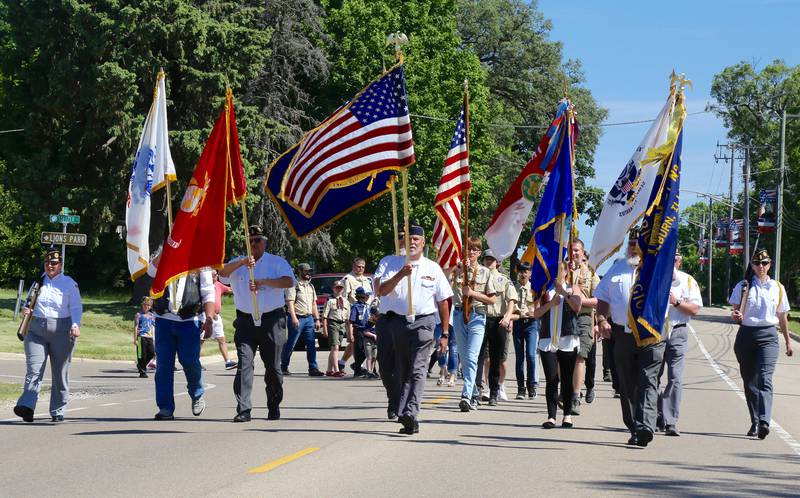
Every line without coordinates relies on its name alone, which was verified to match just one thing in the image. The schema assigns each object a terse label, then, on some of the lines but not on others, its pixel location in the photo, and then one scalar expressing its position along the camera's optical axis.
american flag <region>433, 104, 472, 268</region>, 16.55
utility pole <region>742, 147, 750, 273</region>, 68.97
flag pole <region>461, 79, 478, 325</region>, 14.48
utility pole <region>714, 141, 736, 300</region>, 88.41
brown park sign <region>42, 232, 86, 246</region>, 25.66
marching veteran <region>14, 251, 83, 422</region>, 13.05
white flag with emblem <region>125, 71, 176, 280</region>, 13.97
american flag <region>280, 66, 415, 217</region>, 12.94
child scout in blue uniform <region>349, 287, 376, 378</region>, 21.08
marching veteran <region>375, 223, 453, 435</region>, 12.00
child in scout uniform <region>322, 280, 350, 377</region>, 21.86
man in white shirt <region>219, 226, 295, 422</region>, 12.80
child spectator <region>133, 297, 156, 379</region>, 21.44
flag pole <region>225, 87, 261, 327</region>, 12.77
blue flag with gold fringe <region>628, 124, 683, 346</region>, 11.58
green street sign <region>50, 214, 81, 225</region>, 26.09
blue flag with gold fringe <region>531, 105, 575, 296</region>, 13.77
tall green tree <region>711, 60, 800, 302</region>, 90.62
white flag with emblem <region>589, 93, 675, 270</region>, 14.20
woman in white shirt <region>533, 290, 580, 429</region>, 13.33
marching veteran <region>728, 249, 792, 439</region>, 13.06
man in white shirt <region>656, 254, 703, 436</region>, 12.76
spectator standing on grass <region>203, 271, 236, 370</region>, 21.66
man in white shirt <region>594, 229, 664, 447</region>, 11.50
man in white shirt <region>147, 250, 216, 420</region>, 13.17
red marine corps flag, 13.05
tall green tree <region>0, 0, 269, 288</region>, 36.62
